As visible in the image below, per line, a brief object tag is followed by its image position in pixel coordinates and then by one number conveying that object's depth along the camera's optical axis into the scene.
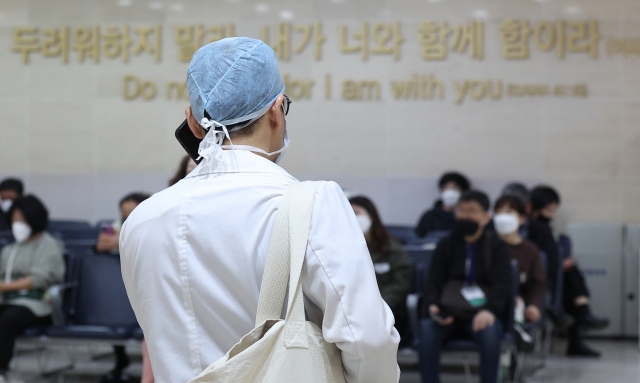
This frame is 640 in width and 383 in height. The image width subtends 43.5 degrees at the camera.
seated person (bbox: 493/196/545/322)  6.32
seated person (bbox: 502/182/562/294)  7.24
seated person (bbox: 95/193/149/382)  6.36
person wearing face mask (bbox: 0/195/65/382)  6.06
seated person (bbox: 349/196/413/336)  5.78
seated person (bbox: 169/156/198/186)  4.33
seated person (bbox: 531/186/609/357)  7.89
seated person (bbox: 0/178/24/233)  9.34
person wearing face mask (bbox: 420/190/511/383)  5.52
